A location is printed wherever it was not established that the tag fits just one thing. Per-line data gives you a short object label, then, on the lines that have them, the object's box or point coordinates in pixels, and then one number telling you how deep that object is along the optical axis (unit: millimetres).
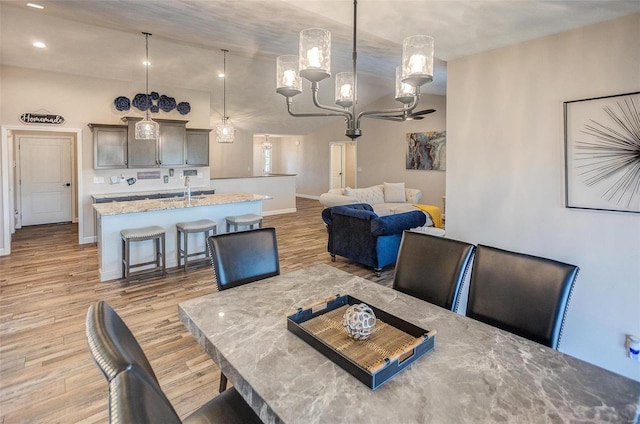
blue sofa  4398
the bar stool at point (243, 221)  4942
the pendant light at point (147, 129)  4855
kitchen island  4215
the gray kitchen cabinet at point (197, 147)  6668
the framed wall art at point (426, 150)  8438
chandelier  1606
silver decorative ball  1310
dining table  952
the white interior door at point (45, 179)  7145
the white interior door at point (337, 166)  11836
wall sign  5320
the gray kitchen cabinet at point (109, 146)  5730
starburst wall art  2020
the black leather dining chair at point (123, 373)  728
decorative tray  1102
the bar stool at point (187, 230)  4438
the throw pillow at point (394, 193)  8125
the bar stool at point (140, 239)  4082
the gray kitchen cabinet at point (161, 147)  6012
